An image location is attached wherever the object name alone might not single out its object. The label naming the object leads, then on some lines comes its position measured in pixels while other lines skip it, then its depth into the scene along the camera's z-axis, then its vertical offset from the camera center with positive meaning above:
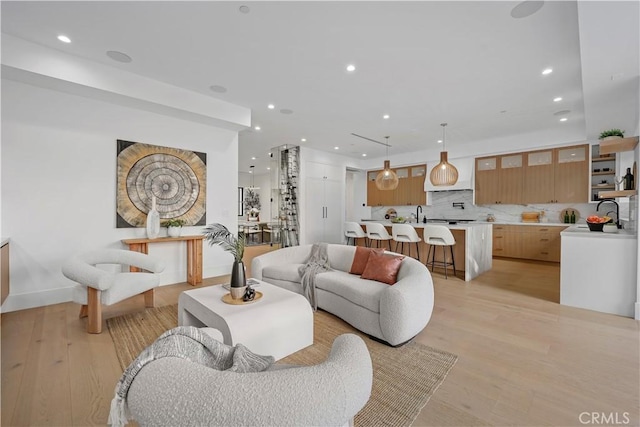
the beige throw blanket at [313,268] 3.16 -0.73
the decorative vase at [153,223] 3.84 -0.19
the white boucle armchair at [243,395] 0.67 -0.49
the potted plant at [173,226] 4.07 -0.25
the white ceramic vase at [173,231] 4.07 -0.32
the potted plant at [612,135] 3.24 +0.96
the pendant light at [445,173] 4.71 +0.68
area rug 1.59 -1.17
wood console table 4.15 -0.74
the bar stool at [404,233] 4.83 -0.40
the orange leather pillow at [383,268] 2.81 -0.61
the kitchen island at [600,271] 2.95 -0.67
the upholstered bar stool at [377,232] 5.34 -0.42
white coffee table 1.95 -0.85
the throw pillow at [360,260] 3.25 -0.60
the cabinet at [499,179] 6.25 +0.80
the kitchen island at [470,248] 4.50 -0.66
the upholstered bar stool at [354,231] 5.86 -0.43
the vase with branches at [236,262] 2.30 -0.44
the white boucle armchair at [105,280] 2.51 -0.70
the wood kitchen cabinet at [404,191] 7.86 +0.65
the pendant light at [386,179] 5.73 +0.70
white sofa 2.26 -0.82
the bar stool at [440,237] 4.45 -0.42
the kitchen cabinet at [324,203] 7.30 +0.24
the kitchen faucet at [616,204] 4.31 +0.15
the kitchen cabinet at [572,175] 5.48 +0.80
